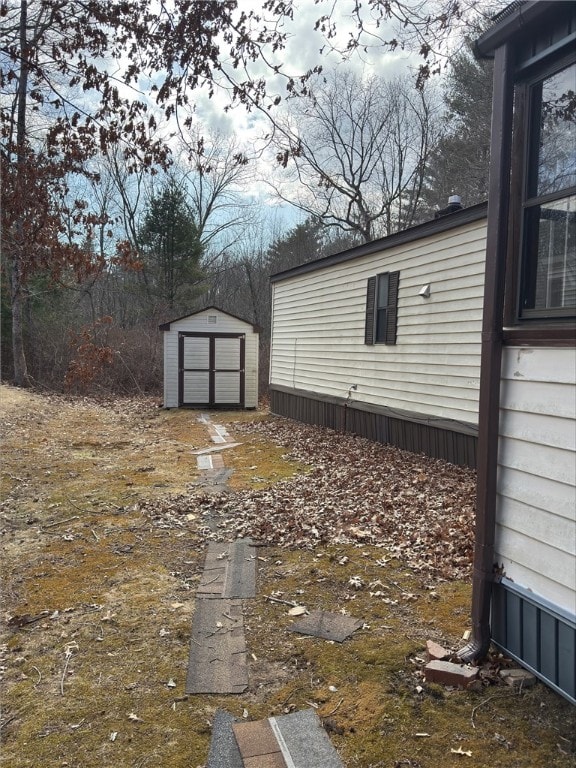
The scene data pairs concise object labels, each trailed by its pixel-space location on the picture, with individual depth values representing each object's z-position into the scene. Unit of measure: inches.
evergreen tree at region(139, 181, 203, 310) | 908.0
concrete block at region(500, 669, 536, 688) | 105.7
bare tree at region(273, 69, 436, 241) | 855.1
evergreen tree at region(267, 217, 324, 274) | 1127.6
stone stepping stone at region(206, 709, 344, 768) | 89.1
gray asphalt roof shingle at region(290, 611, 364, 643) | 132.3
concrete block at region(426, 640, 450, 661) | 117.1
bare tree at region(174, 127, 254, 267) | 1016.2
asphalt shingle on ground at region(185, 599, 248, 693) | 113.4
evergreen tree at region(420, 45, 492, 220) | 681.0
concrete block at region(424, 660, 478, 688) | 108.9
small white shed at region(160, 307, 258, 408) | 583.8
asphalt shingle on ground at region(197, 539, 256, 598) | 158.4
